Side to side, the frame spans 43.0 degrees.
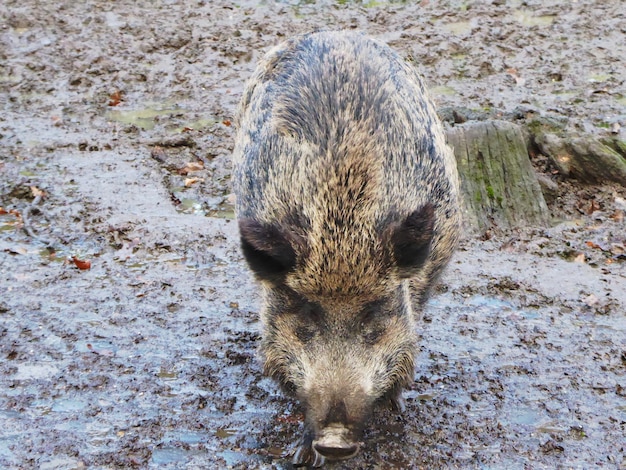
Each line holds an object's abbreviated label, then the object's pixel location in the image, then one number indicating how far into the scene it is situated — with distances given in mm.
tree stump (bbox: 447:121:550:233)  6609
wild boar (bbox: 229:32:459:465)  3463
